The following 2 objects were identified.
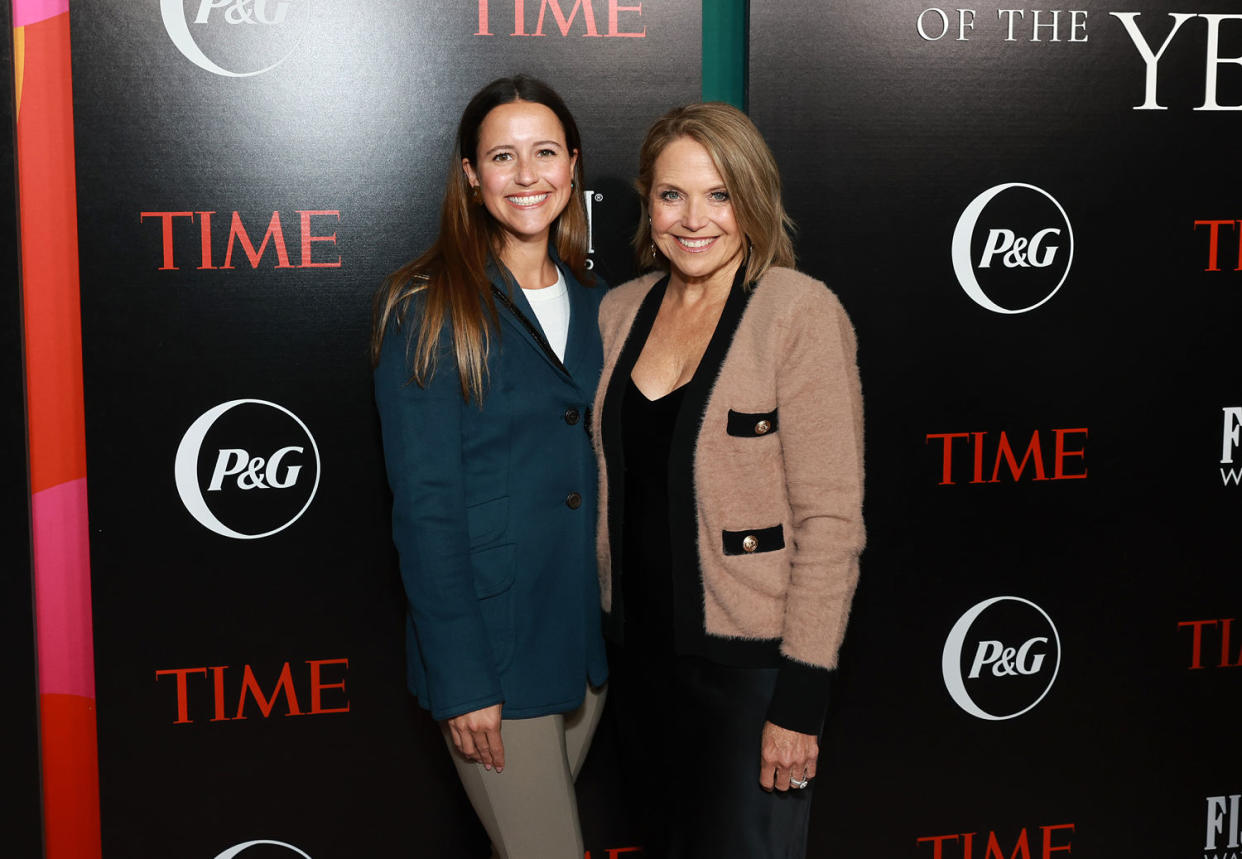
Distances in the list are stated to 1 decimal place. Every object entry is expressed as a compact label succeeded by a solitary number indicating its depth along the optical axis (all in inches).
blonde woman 62.9
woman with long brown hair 65.7
